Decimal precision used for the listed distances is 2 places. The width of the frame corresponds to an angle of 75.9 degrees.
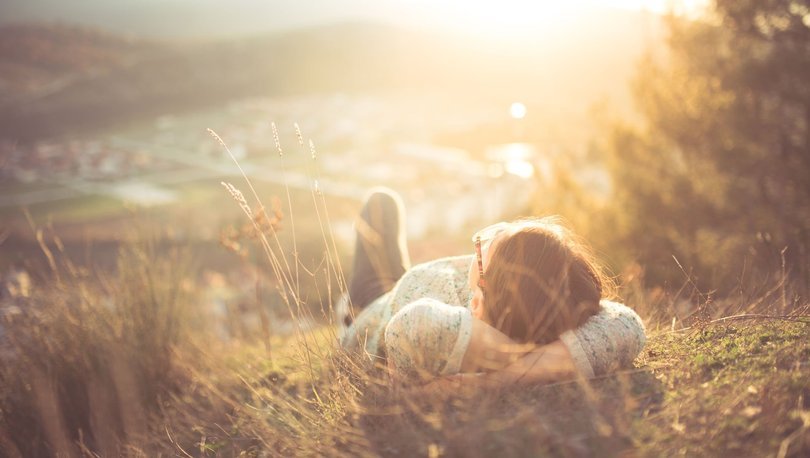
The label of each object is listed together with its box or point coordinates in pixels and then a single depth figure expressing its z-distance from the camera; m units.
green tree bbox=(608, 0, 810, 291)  4.27
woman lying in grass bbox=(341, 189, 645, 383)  1.35
